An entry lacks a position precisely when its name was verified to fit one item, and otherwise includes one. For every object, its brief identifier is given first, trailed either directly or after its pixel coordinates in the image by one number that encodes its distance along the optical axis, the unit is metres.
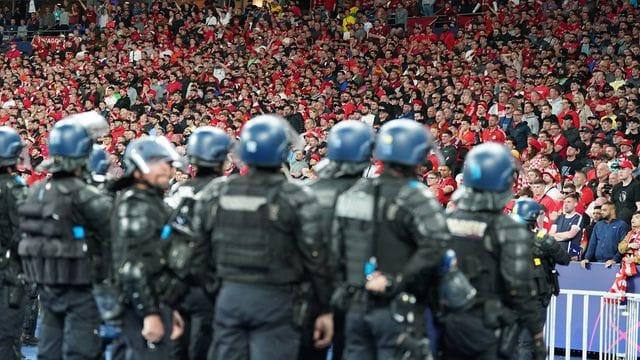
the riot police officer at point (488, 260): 15.20
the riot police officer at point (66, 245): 16.66
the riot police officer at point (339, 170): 15.91
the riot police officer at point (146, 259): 15.14
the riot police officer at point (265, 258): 13.98
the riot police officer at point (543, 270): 21.61
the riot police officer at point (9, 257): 18.87
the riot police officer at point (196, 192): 16.84
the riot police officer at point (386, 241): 13.65
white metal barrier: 25.77
